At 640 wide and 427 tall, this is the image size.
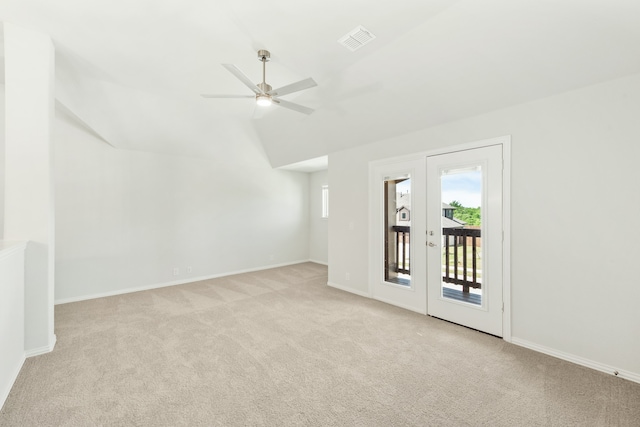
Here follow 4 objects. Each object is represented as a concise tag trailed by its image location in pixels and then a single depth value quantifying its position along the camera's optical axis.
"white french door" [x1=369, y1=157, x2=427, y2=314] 3.62
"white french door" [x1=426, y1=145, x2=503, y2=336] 2.96
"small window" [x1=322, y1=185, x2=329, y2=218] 7.08
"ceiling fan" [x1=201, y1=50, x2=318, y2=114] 2.43
